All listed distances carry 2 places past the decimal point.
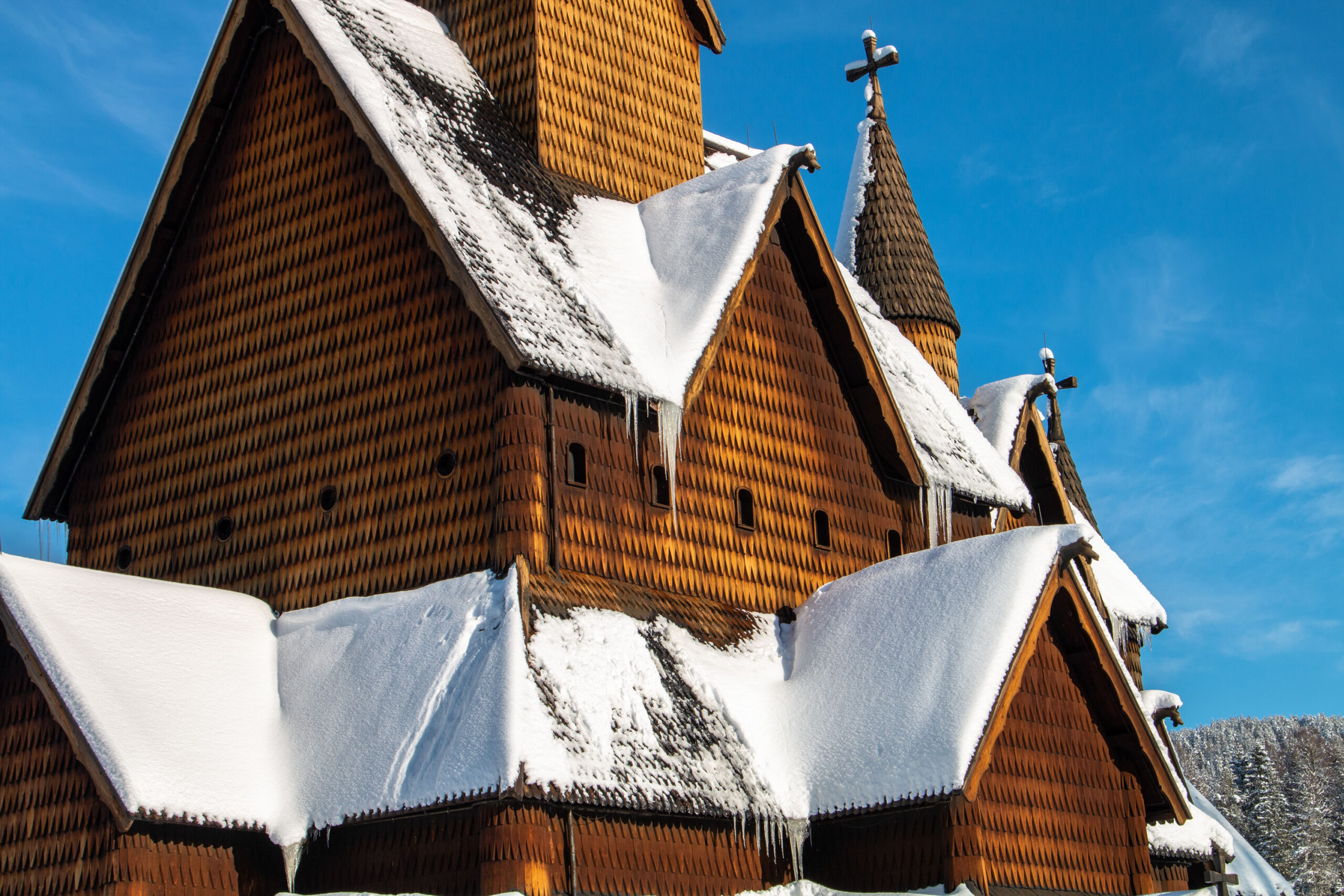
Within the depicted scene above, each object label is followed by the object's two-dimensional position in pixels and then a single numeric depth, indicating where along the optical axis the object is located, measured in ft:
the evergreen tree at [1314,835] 210.18
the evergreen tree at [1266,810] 218.59
